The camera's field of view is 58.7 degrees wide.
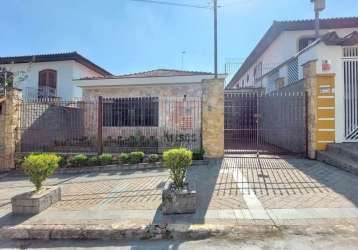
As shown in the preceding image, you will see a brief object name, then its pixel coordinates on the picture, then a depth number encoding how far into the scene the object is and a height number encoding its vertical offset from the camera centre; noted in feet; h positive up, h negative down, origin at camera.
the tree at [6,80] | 39.30 +5.74
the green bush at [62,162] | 36.87 -4.27
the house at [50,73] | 67.46 +11.29
